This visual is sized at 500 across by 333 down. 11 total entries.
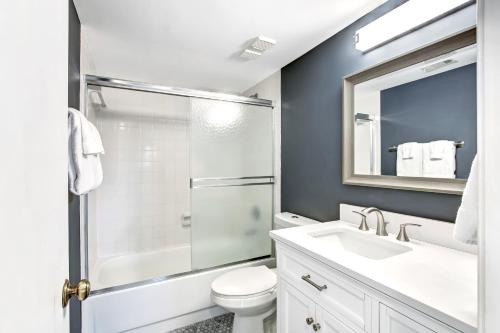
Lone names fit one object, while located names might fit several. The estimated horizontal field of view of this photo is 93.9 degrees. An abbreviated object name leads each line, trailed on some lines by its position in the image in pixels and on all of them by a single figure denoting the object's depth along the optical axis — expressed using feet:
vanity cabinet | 2.39
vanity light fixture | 3.67
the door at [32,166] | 1.03
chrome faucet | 4.23
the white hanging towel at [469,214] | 1.84
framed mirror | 3.56
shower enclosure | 6.59
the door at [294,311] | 3.59
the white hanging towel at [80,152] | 3.68
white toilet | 4.92
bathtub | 5.44
